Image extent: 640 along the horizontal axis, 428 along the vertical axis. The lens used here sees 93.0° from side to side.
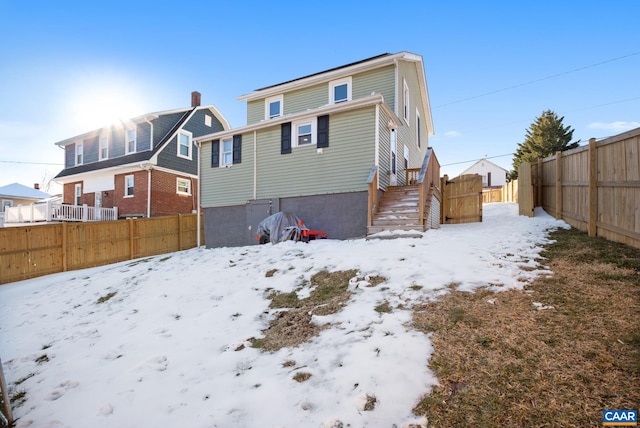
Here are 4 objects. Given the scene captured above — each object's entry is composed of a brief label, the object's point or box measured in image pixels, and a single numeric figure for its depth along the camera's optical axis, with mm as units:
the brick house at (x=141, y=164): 18156
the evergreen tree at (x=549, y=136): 30875
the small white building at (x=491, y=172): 44094
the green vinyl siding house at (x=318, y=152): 10219
